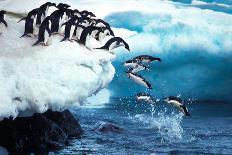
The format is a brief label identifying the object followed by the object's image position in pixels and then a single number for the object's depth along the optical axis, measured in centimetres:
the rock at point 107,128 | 1409
